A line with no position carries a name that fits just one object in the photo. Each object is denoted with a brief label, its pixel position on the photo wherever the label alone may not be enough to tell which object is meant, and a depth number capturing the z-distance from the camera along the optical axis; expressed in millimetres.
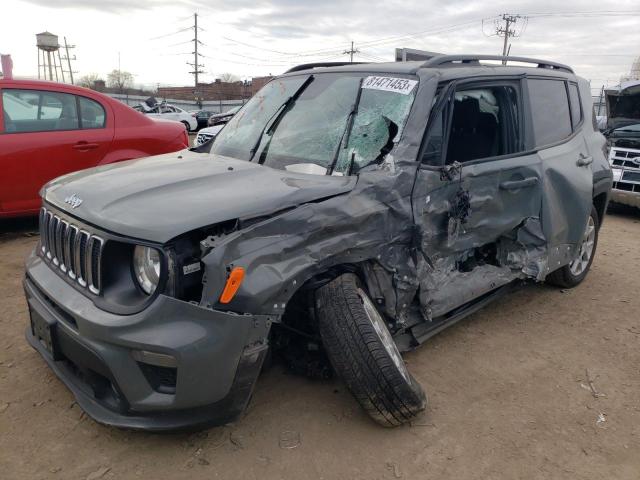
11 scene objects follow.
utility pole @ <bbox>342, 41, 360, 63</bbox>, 59762
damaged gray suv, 2252
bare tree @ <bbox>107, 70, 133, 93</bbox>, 76812
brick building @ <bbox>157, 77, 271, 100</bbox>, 52531
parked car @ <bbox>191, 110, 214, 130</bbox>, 25438
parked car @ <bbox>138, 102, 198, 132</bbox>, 21250
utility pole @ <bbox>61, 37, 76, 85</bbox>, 65150
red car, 5281
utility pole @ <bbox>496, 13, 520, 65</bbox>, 51250
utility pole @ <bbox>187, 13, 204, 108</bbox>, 67250
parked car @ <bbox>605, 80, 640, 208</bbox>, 7930
